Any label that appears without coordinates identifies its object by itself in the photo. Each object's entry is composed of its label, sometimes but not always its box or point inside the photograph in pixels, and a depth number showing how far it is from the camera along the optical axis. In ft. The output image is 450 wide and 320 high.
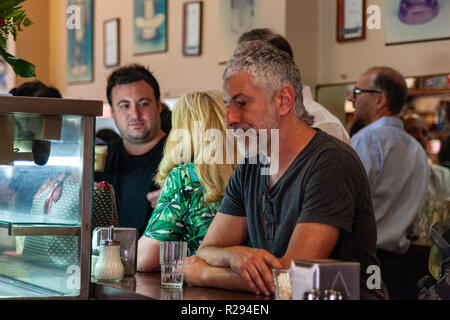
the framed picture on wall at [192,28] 19.28
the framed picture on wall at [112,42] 22.25
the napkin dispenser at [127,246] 7.08
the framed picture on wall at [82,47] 23.53
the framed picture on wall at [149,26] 20.44
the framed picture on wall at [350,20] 15.35
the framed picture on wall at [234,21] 16.86
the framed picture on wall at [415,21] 13.85
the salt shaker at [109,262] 6.69
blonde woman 7.77
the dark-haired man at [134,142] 11.78
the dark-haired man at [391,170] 12.44
